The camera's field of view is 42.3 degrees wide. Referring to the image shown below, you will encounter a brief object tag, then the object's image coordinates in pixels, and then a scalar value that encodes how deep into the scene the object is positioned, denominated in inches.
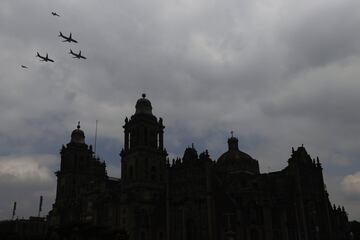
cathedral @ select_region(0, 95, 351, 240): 3272.6
